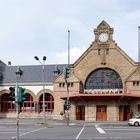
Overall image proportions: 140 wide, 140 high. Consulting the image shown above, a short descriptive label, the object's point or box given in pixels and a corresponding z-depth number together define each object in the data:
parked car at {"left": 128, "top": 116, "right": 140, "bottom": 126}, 31.76
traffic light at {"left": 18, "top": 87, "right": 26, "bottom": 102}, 13.41
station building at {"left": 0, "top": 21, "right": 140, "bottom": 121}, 39.48
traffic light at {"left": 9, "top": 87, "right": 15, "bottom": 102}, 13.52
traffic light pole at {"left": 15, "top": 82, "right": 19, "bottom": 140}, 13.38
